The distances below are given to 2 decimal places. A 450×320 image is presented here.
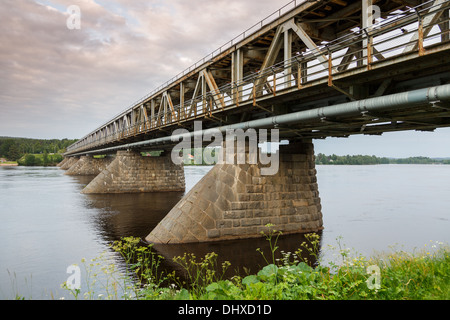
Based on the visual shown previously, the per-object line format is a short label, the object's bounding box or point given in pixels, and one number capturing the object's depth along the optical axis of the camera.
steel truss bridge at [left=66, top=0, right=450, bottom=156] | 8.43
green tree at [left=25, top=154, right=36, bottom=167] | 161.12
